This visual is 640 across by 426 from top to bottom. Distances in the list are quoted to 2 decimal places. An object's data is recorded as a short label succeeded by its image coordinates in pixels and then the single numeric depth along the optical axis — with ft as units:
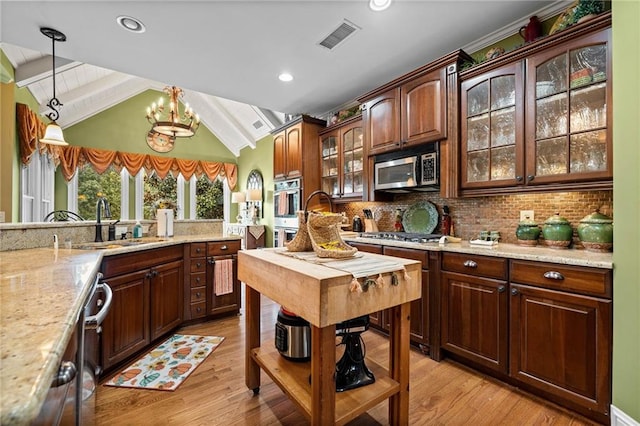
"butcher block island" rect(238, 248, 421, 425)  4.03
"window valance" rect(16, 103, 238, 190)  11.64
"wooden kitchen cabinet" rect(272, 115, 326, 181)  13.96
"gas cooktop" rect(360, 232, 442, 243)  8.62
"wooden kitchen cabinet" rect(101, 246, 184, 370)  6.97
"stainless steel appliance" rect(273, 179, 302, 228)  14.32
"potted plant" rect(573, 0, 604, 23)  6.16
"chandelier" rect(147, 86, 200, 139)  12.96
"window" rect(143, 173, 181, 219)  22.79
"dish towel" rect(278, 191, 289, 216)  15.17
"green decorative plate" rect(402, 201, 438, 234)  10.13
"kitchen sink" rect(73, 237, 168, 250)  7.92
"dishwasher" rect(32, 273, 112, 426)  2.12
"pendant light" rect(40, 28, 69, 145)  10.04
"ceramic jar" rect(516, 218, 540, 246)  7.55
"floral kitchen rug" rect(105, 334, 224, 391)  6.70
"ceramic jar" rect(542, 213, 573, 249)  6.95
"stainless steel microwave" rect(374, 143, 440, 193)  9.03
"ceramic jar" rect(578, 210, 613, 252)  6.20
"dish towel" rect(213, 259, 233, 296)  10.43
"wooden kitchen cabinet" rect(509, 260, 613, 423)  5.24
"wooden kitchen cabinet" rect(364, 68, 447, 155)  8.77
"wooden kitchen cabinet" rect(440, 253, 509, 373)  6.61
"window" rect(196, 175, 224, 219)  25.23
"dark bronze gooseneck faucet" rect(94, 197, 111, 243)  8.54
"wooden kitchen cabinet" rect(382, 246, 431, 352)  7.99
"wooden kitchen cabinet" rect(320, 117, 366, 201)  12.09
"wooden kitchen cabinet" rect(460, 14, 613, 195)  6.07
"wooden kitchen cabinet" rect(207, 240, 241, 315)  10.39
